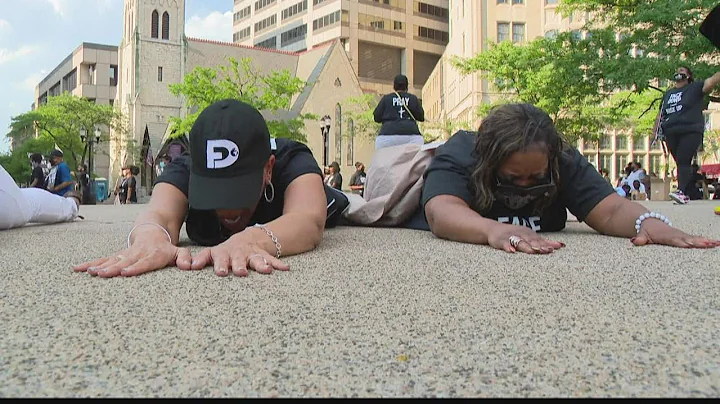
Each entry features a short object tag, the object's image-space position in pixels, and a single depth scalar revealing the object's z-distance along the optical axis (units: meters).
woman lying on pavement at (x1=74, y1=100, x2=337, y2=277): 2.24
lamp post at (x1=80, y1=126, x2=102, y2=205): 18.98
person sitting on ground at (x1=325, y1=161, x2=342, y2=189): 16.42
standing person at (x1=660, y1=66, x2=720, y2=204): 7.81
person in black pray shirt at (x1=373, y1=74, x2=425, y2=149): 7.23
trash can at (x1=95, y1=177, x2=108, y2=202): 37.19
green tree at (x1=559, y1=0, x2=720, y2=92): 12.28
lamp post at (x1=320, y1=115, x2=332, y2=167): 27.04
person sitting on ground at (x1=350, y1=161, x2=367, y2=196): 16.76
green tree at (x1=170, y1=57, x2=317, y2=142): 29.25
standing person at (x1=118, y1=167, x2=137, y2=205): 19.41
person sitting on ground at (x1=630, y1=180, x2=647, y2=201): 15.85
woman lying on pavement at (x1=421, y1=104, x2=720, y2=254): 2.88
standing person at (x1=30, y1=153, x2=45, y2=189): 11.01
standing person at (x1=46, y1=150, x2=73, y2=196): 9.53
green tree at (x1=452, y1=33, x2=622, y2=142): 20.73
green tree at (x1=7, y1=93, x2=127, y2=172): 42.38
